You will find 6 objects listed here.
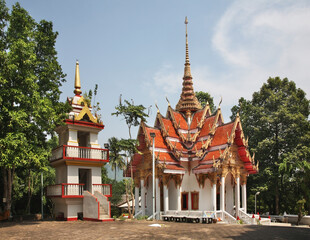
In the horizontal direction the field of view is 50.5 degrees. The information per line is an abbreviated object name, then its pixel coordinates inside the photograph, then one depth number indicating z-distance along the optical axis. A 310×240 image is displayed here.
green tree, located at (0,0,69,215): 18.95
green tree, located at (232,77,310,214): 37.81
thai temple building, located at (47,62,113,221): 23.36
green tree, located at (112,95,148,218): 27.91
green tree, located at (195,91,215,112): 50.41
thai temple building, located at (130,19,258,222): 28.45
